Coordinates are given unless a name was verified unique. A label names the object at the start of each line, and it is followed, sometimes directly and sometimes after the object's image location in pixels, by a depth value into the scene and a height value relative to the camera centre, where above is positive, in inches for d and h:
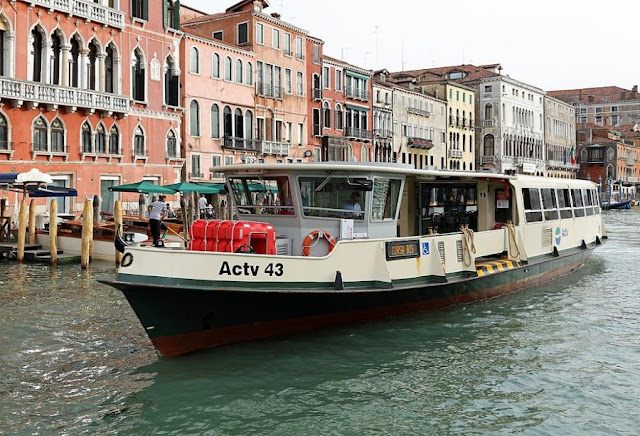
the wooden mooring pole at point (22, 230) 684.7 -20.1
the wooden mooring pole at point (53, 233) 675.4 -23.2
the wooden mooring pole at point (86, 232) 656.4 -22.0
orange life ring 368.8 -17.8
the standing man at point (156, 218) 673.6 -10.1
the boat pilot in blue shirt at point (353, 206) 379.2 -0.8
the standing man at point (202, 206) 1012.5 +0.7
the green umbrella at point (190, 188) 878.4 +23.0
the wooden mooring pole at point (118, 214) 678.5 -6.0
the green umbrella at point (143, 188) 838.5 +22.6
